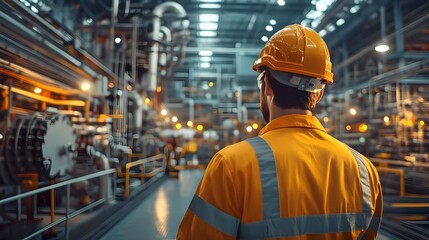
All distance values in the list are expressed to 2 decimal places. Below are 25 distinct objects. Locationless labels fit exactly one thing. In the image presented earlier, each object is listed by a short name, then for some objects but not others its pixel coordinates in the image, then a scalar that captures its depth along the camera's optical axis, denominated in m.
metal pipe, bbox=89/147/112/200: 5.62
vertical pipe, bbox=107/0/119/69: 7.01
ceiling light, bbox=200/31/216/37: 14.12
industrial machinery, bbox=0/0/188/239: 4.34
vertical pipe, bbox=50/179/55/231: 3.91
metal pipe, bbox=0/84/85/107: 5.77
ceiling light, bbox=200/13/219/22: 12.26
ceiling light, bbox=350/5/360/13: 10.57
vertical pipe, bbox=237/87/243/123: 18.97
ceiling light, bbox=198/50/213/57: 17.93
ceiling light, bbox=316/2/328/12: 7.04
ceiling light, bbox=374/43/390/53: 6.77
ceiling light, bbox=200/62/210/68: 21.48
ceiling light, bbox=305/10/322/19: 7.52
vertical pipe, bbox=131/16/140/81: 7.95
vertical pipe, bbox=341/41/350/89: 12.55
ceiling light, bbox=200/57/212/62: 20.03
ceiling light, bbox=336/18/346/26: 11.29
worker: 0.98
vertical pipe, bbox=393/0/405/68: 10.87
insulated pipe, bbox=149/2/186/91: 9.98
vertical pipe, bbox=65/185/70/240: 3.39
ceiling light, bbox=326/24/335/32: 10.93
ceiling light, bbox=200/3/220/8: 11.33
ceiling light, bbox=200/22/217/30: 12.98
